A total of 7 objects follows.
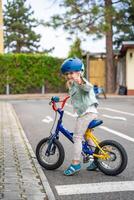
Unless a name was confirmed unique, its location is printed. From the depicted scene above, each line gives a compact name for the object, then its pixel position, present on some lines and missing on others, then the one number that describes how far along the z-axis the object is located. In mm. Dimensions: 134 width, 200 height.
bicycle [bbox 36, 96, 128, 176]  6785
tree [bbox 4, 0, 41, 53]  71438
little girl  6680
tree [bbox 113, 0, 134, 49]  36188
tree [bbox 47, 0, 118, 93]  34000
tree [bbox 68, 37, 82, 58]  37688
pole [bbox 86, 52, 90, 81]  37166
